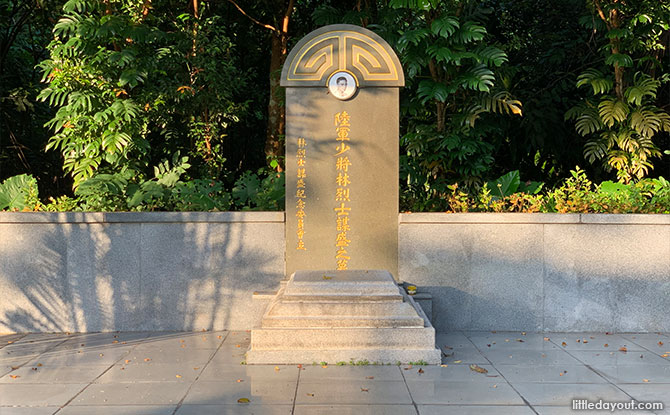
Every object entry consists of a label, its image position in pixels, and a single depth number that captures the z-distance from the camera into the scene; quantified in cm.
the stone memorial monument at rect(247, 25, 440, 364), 759
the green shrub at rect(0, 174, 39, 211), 812
